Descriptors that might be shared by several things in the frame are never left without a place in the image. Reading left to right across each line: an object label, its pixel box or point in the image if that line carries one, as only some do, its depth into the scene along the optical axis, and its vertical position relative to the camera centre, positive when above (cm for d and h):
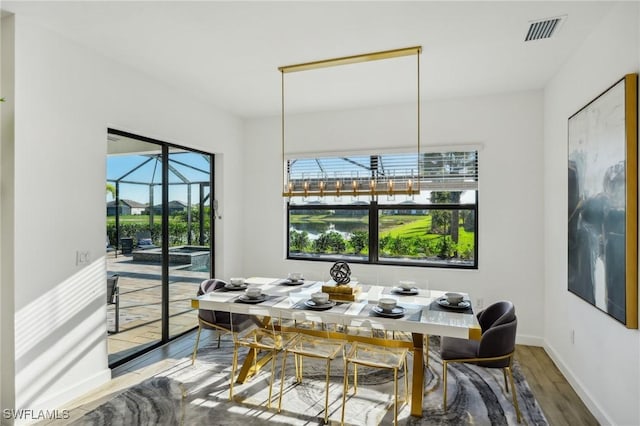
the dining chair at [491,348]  250 -96
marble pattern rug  252 -143
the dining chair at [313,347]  256 -100
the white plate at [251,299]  284 -68
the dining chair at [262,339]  272 -99
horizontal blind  428 +60
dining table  238 -70
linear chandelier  301 +27
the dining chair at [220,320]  328 -98
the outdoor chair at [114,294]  331 -75
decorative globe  309 -51
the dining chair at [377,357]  241 -102
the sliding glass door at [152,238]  340 -26
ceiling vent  252 +137
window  432 -2
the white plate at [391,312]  248 -69
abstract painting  211 +9
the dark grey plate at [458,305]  267 -68
